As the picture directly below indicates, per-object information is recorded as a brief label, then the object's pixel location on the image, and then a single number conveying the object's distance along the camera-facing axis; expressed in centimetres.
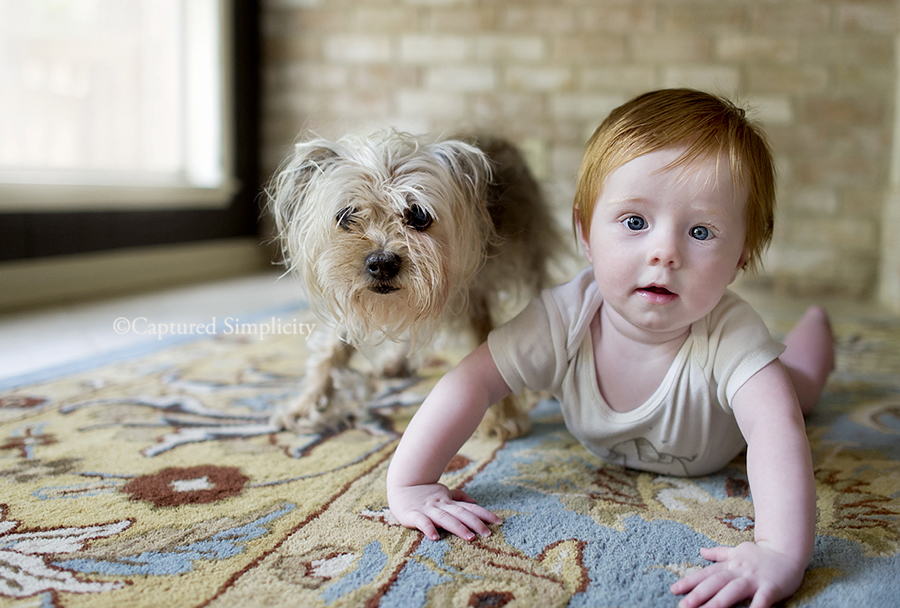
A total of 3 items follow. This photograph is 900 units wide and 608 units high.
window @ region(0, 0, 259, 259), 251
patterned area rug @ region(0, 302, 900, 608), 64
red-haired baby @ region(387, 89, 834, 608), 70
